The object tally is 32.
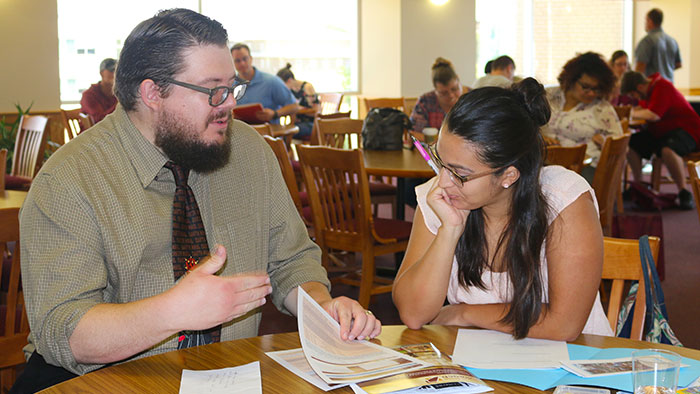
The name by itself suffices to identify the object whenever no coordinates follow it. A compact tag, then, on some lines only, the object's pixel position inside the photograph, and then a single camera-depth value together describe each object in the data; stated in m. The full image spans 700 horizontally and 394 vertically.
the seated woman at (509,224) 1.71
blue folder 1.30
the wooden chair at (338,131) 5.38
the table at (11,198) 2.88
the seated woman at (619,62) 9.02
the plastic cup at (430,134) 4.88
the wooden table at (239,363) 1.29
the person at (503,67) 7.45
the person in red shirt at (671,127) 6.90
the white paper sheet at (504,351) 1.41
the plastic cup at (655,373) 1.20
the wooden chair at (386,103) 8.23
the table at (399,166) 3.79
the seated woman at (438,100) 5.82
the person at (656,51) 9.49
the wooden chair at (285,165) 3.80
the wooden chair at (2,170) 3.15
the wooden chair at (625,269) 1.78
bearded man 1.38
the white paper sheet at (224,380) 1.27
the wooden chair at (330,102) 8.38
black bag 4.68
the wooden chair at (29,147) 4.70
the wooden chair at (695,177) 2.34
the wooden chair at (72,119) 6.25
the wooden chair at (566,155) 3.59
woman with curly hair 4.92
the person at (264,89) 6.85
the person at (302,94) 7.62
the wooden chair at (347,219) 3.53
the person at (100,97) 7.00
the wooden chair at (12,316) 2.01
